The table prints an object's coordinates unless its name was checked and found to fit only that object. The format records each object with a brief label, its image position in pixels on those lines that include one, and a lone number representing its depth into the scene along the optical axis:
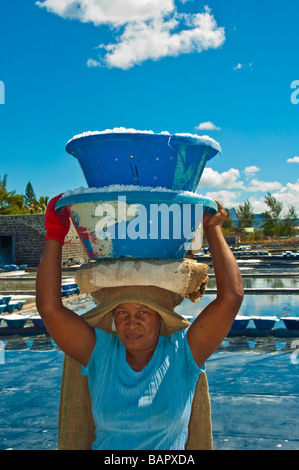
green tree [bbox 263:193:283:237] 58.28
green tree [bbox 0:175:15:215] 35.47
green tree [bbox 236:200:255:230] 65.19
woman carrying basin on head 1.52
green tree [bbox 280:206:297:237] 56.69
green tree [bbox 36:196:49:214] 35.09
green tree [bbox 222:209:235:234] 60.88
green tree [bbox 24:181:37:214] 59.87
